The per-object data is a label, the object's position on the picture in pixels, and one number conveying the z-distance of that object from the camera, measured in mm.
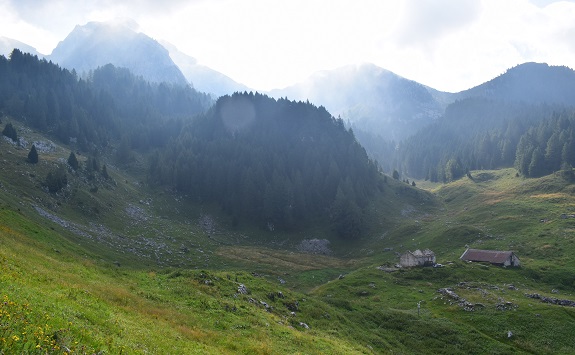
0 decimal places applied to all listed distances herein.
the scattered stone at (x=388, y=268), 82650
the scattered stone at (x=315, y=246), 128250
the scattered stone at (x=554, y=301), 57375
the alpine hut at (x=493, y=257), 77781
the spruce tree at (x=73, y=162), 119312
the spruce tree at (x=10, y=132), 120744
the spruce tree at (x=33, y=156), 105556
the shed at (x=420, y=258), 81938
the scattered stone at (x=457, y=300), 54812
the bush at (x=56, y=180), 95994
